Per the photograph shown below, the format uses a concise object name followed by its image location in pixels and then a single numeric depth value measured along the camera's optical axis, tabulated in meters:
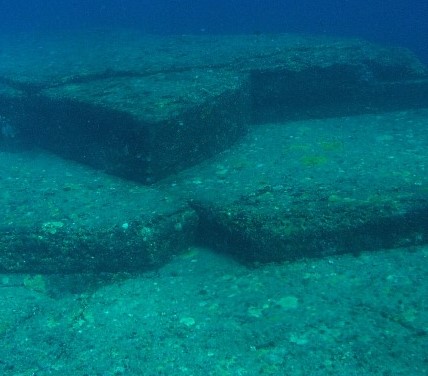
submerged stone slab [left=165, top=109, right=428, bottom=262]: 3.09
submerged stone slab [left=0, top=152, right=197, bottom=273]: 3.21
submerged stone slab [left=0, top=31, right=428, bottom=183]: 4.07
